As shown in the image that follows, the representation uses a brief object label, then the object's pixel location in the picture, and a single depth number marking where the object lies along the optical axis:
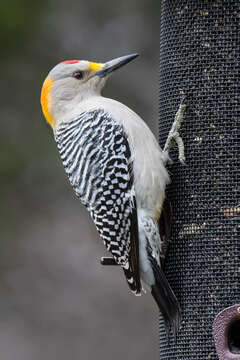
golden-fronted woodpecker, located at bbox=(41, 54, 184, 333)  10.30
